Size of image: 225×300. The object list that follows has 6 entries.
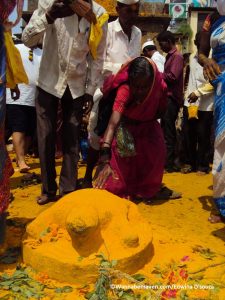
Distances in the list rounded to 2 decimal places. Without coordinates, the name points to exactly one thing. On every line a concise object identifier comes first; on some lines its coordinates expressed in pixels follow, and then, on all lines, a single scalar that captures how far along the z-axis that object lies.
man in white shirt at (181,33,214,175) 6.18
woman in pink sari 4.15
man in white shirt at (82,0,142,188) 4.70
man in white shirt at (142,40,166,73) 7.13
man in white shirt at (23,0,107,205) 4.04
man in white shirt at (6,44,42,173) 5.93
